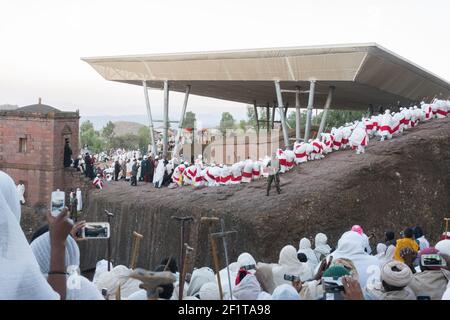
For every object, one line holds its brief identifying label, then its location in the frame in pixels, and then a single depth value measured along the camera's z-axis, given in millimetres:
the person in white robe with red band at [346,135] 21312
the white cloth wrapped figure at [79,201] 29433
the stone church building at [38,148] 30703
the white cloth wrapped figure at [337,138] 21406
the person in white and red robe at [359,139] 19312
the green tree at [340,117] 66781
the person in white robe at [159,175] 25578
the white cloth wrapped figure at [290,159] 20250
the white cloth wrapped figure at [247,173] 20516
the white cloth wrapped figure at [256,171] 20653
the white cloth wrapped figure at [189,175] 22656
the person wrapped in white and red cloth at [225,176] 21141
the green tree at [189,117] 96938
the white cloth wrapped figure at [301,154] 20625
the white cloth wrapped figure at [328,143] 21453
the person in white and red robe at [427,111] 22812
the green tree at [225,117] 109988
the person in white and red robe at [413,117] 21609
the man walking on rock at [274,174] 17016
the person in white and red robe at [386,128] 20266
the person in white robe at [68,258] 3896
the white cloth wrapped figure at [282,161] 19953
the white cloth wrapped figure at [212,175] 21516
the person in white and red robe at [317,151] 20969
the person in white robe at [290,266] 8109
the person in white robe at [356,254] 7740
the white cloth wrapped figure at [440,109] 23141
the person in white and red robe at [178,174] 24125
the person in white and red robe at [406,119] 21102
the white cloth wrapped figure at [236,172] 20734
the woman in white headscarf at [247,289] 6320
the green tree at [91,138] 99938
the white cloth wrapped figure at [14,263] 3221
